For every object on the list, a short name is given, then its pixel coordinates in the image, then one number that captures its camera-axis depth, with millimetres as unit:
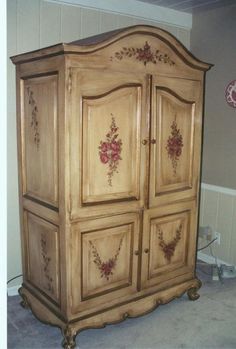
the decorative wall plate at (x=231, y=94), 2955
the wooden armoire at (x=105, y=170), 1930
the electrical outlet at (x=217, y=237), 3220
